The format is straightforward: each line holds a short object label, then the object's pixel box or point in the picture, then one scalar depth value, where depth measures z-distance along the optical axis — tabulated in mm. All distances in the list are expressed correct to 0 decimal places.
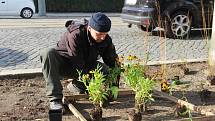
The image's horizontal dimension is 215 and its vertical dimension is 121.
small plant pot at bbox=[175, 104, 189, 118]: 4824
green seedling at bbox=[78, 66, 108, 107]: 4445
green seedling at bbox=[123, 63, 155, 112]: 4605
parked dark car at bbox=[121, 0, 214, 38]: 11461
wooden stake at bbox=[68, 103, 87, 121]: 4510
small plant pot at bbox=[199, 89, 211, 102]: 5480
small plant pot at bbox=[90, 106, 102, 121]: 4531
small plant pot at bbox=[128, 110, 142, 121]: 4484
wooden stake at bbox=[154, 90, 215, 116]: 4788
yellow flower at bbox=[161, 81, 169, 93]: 5563
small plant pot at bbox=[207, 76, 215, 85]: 6277
